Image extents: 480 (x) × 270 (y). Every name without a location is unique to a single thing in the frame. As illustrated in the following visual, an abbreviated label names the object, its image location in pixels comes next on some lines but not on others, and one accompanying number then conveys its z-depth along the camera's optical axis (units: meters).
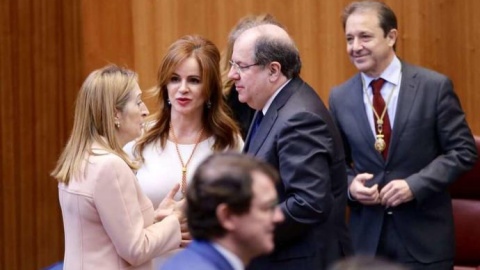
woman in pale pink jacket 7.96
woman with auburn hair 9.56
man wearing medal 10.07
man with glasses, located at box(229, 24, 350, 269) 8.09
